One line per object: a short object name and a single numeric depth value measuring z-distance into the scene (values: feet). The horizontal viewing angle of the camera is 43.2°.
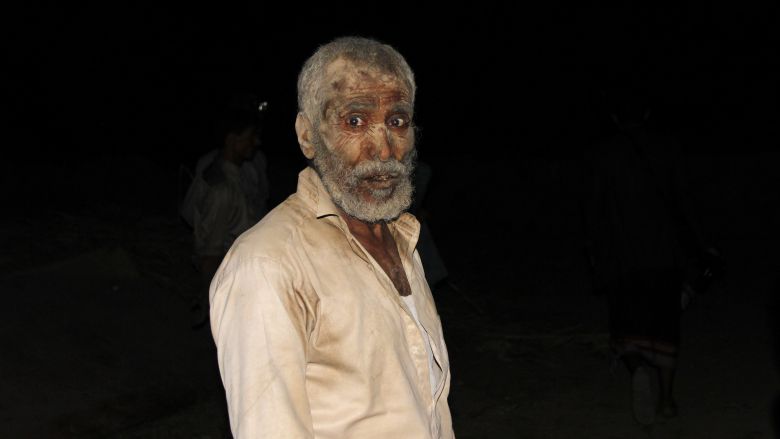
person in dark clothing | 17.57
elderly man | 5.44
